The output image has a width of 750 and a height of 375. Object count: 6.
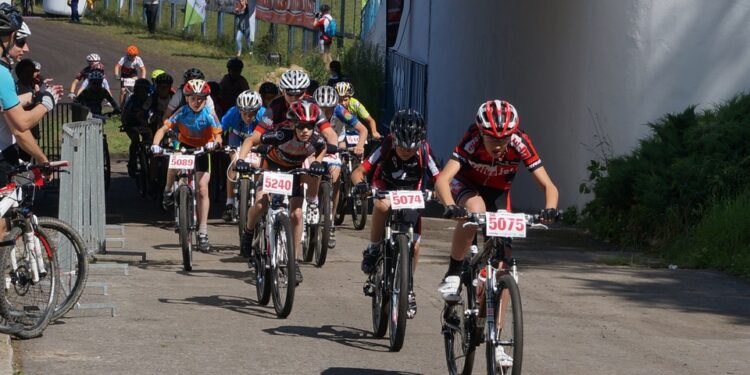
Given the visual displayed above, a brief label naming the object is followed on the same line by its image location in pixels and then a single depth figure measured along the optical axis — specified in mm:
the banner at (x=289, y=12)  42781
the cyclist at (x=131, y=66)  29297
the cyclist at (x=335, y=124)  14891
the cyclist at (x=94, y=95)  21500
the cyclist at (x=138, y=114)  20359
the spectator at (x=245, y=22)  42156
